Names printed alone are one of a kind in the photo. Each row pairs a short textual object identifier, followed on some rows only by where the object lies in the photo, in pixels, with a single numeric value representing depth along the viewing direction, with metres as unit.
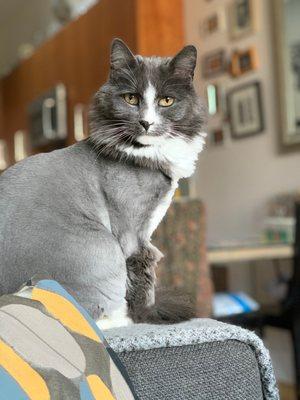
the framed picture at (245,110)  3.12
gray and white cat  0.90
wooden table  2.28
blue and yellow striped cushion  0.57
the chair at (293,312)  2.34
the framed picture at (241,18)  3.14
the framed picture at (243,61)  3.13
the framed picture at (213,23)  3.38
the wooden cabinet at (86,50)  2.77
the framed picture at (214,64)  3.38
